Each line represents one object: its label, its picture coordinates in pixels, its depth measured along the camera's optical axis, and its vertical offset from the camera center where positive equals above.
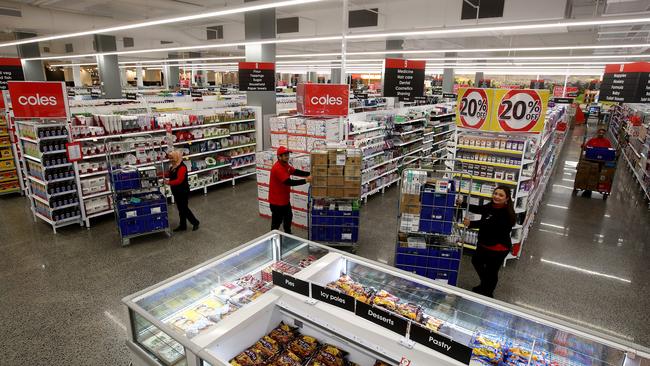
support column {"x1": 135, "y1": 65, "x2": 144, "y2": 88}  34.38 +0.57
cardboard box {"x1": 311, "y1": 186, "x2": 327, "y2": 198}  6.41 -1.79
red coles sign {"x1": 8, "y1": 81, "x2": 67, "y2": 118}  6.86 -0.36
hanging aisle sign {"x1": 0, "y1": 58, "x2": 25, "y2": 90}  13.23 +0.30
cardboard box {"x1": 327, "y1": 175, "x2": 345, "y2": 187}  6.38 -1.59
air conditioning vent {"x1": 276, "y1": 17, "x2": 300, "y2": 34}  13.82 +2.26
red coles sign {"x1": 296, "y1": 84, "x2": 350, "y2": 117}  7.61 -0.26
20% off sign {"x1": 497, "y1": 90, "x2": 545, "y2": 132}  5.85 -0.31
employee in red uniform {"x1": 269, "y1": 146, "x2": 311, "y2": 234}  6.05 -1.68
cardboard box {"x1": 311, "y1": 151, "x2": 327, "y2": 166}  6.30 -1.20
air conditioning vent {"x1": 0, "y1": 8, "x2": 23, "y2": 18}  12.14 +2.17
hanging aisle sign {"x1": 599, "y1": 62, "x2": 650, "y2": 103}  10.51 +0.30
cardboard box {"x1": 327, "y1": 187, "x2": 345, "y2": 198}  6.41 -1.78
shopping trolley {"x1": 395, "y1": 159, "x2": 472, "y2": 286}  4.88 -1.84
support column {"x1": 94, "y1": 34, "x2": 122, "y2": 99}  17.58 +0.27
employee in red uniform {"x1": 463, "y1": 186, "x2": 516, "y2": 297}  4.57 -1.78
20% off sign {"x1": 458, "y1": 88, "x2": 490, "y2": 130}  6.19 -0.31
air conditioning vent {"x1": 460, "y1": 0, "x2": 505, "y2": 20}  9.13 +2.02
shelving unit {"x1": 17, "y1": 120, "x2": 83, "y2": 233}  7.06 -1.80
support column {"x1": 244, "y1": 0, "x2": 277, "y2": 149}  11.09 +0.99
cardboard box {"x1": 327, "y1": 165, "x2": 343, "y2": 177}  6.36 -1.42
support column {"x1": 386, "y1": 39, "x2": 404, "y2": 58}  15.34 +1.79
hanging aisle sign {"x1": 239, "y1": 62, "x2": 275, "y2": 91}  10.88 +0.25
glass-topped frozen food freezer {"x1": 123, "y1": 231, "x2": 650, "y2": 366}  2.31 -1.63
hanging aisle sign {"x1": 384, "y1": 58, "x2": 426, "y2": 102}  10.73 +0.28
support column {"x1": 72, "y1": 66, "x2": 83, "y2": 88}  32.78 +0.45
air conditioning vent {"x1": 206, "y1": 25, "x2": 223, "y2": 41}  17.69 +2.48
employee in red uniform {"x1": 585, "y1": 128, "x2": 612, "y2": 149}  10.12 -1.32
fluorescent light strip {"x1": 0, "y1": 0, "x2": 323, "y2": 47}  5.07 +1.11
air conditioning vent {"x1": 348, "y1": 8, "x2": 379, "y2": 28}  11.95 +2.22
